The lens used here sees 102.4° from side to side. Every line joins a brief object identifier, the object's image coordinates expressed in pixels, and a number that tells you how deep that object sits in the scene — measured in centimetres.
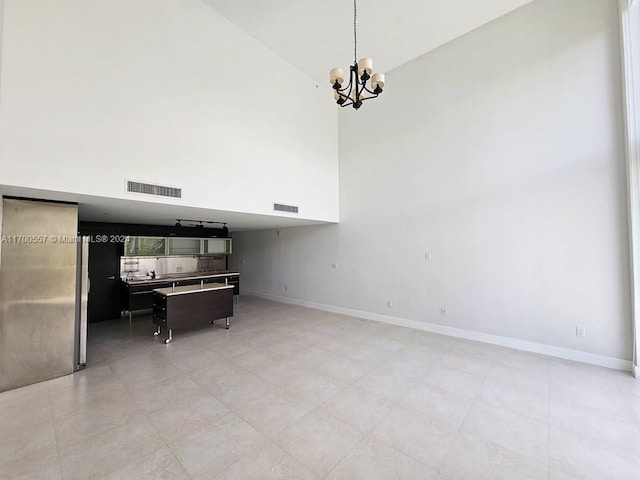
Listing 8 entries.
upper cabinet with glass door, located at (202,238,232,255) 788
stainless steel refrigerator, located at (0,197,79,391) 298
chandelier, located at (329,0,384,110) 266
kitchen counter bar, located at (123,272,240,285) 586
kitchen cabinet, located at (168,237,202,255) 722
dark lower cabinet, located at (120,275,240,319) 567
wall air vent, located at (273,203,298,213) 497
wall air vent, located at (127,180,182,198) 323
